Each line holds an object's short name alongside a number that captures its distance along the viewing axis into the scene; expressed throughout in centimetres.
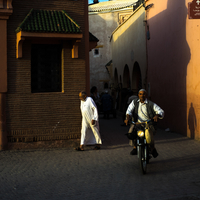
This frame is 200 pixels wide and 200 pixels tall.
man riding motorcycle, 716
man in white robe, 947
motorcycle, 656
